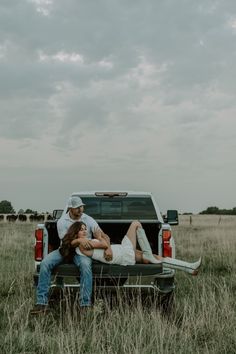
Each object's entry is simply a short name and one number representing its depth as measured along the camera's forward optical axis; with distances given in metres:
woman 6.76
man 6.46
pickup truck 6.53
